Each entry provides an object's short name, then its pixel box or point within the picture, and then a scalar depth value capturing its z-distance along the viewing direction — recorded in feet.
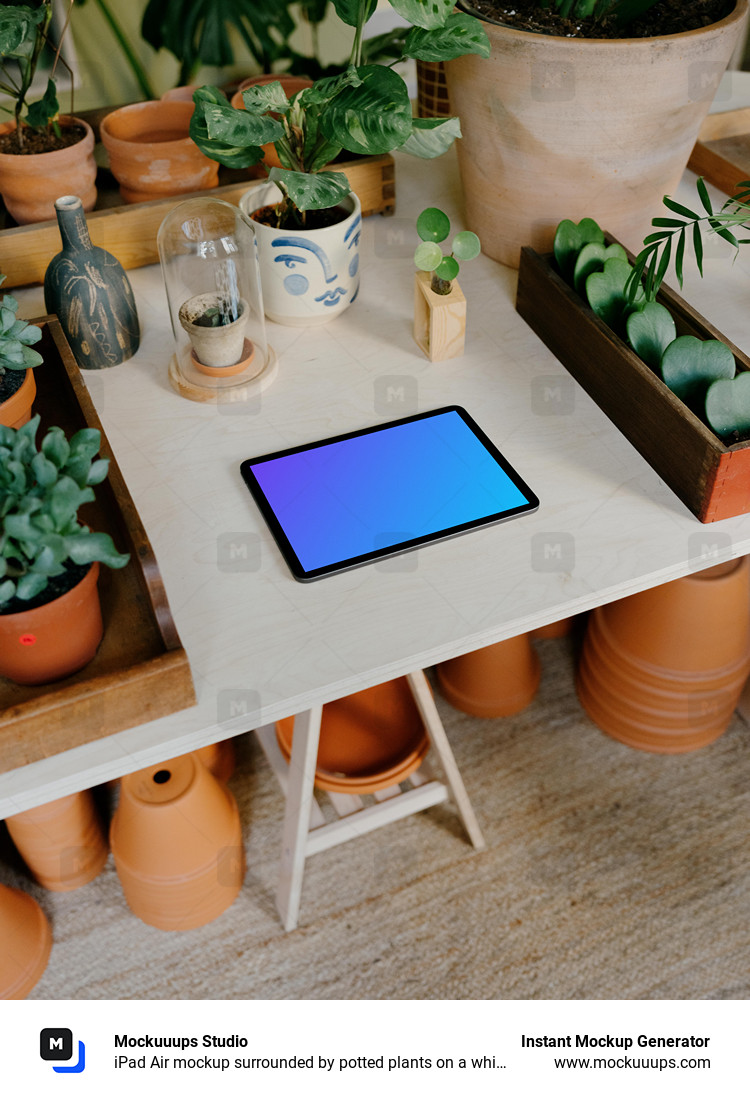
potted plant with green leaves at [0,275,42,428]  2.72
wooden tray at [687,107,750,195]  4.33
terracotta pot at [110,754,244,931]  3.77
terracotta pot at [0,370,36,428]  2.79
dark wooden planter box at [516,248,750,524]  2.74
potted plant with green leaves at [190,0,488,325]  2.97
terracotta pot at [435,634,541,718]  4.71
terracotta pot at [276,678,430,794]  4.11
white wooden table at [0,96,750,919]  2.47
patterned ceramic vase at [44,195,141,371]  3.17
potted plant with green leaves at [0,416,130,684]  2.09
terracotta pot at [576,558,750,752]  4.27
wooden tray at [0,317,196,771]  2.23
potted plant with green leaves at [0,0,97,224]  3.63
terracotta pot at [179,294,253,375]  3.23
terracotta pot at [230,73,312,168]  3.91
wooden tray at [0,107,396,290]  3.71
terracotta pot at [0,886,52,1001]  3.84
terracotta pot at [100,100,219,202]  3.76
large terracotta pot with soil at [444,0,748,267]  3.13
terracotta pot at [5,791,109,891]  3.96
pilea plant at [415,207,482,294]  3.24
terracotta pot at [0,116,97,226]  3.64
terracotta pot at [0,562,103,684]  2.19
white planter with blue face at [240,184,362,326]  3.39
